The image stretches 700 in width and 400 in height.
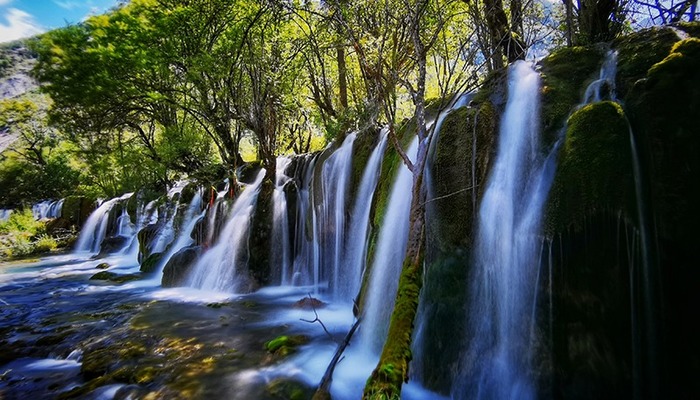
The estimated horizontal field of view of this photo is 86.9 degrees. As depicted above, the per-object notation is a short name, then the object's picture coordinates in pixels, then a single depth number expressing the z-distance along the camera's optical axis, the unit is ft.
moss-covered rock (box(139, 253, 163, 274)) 38.32
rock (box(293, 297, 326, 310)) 24.29
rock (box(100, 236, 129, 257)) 55.82
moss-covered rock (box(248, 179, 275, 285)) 30.77
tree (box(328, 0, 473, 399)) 8.76
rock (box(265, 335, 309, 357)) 17.40
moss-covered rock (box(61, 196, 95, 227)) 73.72
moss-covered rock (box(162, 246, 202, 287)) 32.09
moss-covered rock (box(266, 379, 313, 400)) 13.65
